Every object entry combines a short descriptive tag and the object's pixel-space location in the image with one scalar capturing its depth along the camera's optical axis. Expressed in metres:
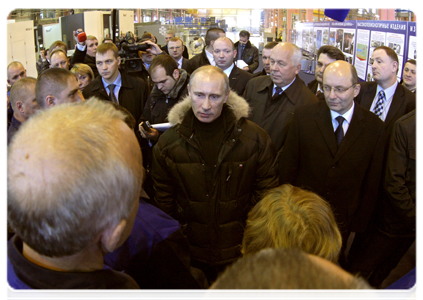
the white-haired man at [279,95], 2.92
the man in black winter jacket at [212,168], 2.12
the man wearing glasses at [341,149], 2.35
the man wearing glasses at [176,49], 5.76
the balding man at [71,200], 0.67
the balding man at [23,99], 2.50
